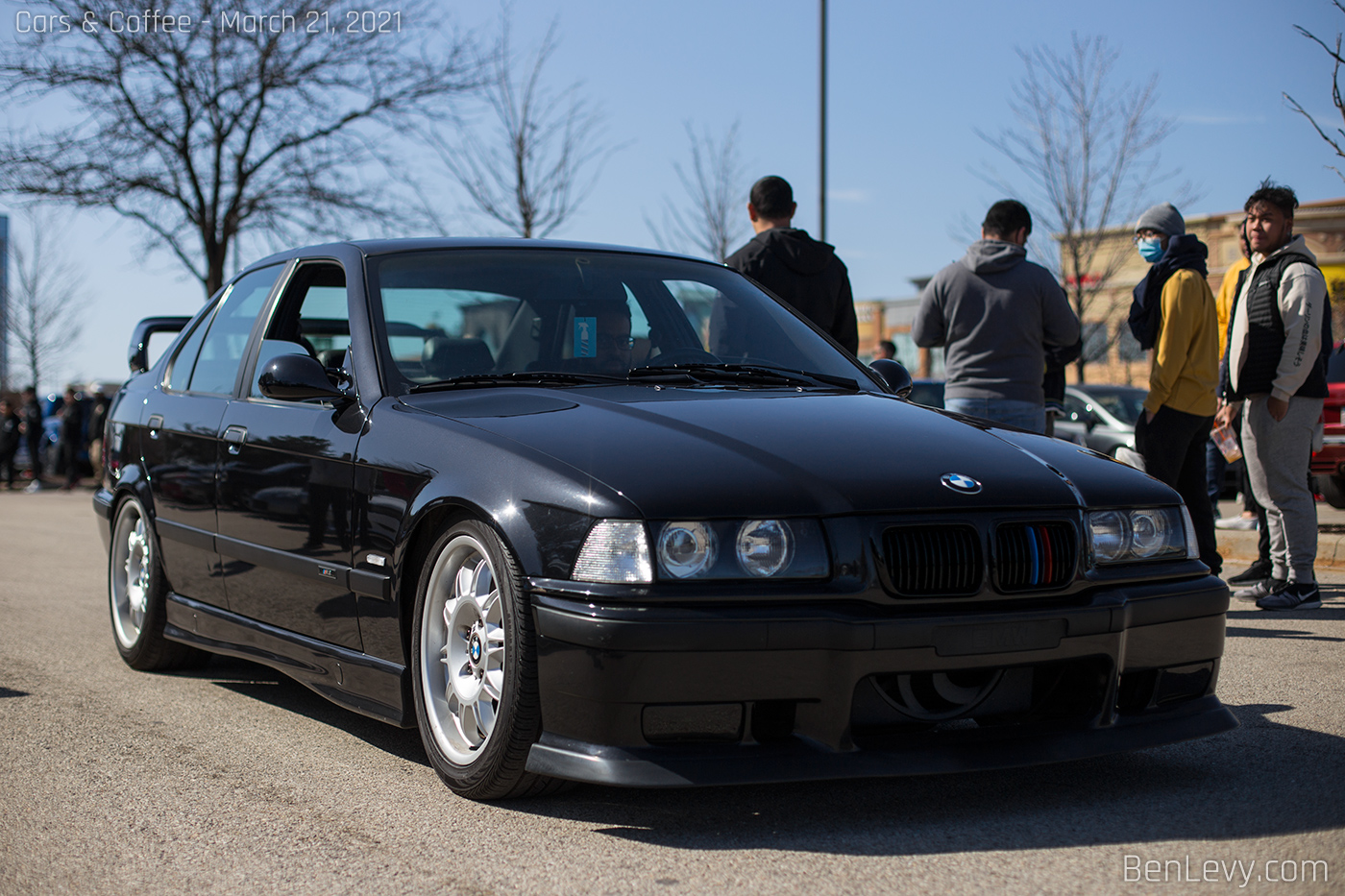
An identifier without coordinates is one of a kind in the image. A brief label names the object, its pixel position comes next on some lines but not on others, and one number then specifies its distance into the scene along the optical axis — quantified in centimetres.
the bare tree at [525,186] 1841
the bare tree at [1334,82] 807
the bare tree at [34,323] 4175
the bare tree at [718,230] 2416
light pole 1528
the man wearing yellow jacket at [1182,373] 648
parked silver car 1470
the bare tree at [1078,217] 2222
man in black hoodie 618
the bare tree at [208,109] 1761
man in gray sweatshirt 627
